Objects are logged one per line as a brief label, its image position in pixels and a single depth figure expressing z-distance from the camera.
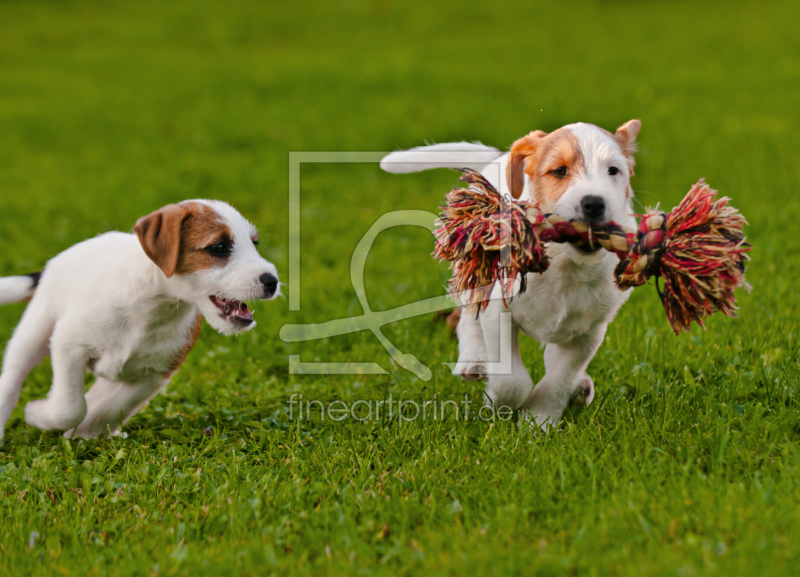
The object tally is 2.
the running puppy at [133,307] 7.94
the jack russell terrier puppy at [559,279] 7.26
